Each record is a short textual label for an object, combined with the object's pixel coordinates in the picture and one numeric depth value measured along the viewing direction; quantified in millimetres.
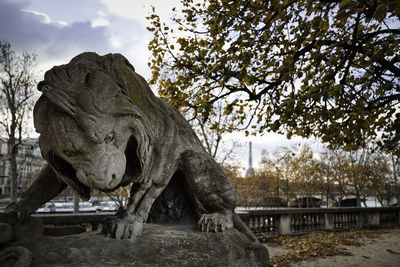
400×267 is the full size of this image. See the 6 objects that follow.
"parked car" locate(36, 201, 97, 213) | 32175
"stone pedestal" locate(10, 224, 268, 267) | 1652
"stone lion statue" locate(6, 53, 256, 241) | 1674
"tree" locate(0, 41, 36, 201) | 12414
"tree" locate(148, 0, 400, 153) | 4477
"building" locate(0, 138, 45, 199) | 31200
